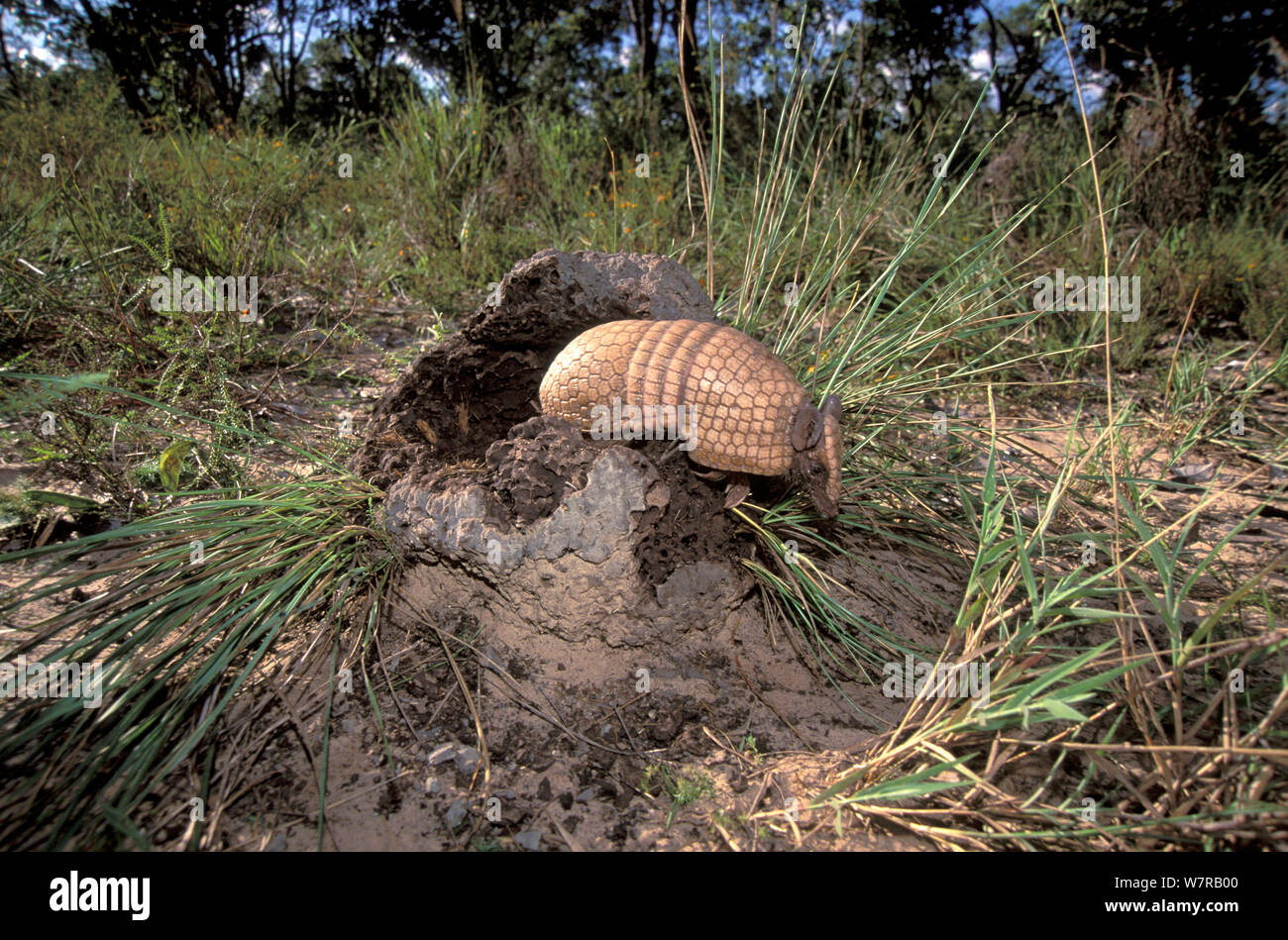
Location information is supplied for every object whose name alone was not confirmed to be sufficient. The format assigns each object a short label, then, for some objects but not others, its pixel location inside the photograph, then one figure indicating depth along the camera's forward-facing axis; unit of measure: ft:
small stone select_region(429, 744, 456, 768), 1.69
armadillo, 1.91
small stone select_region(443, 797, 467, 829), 1.56
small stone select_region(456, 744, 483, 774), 1.68
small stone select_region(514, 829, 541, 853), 1.53
